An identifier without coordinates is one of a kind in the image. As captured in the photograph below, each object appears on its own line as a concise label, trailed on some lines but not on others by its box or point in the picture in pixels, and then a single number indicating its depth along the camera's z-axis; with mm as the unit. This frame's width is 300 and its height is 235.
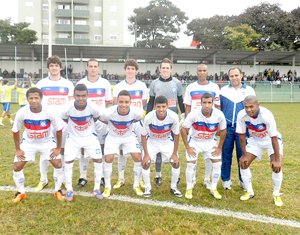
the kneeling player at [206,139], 4438
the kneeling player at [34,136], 4176
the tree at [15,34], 38469
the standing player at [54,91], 4844
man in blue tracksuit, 4734
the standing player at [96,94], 4973
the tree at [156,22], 44812
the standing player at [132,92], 4996
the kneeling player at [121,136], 4504
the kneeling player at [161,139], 4508
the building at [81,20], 45281
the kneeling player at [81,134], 4334
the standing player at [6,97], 12031
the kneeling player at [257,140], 4074
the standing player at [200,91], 4945
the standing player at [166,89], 5094
